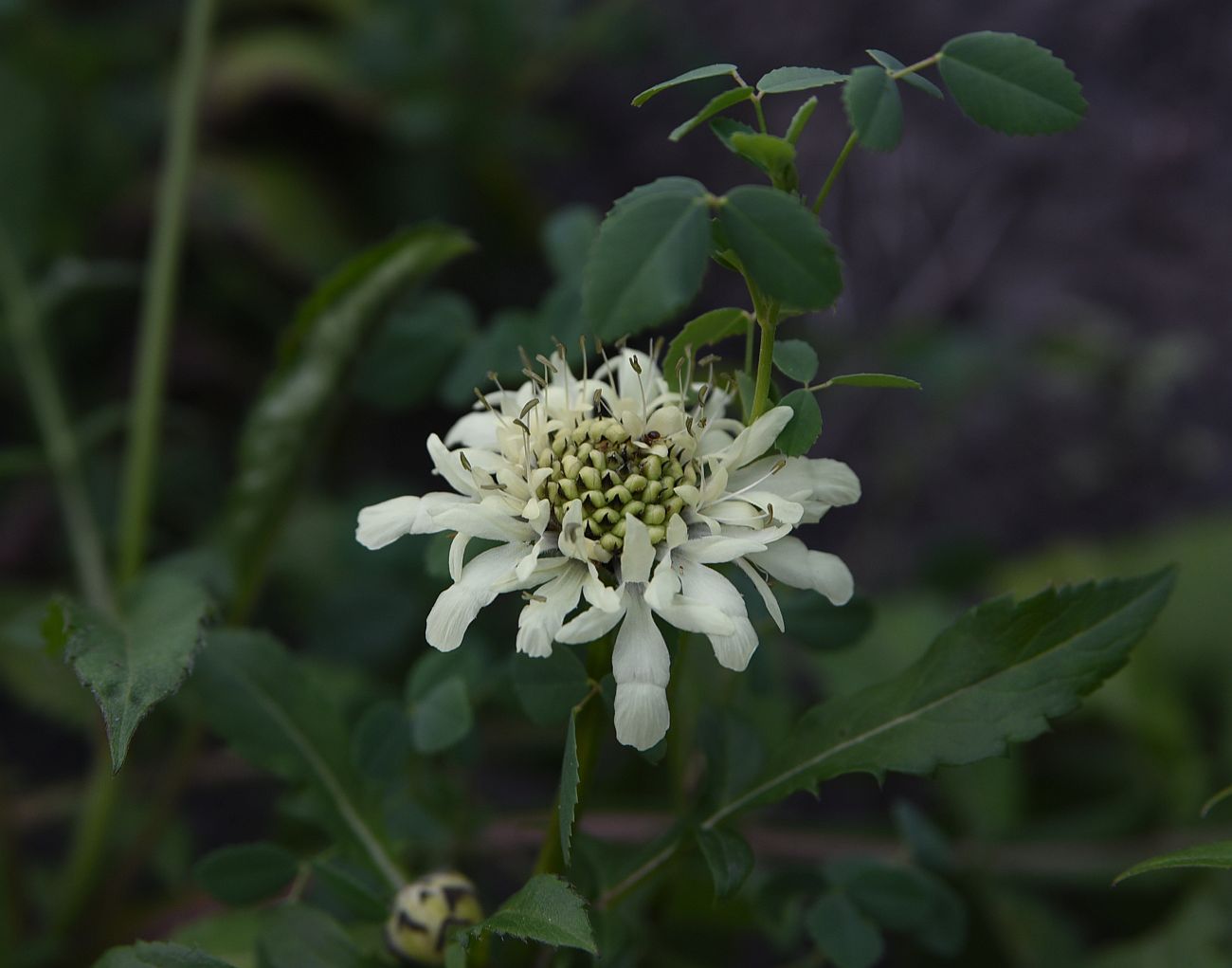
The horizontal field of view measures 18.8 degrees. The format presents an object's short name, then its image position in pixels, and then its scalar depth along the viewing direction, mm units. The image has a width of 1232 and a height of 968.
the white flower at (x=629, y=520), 389
